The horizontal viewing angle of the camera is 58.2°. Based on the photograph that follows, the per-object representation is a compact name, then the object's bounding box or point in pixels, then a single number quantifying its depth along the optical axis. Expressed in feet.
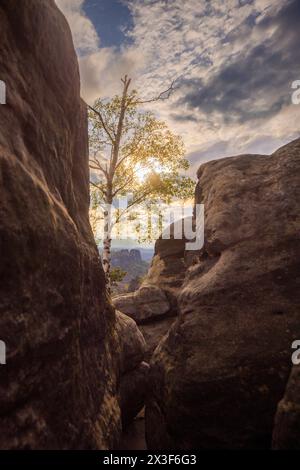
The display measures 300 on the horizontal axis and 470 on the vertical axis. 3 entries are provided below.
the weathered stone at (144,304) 72.79
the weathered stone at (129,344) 33.61
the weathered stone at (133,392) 32.04
